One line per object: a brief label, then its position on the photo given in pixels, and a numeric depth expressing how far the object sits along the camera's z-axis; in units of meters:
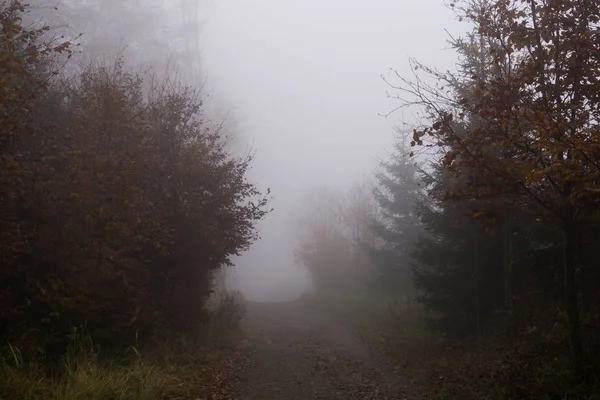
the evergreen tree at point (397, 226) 25.83
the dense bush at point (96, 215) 9.08
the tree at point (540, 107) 7.17
